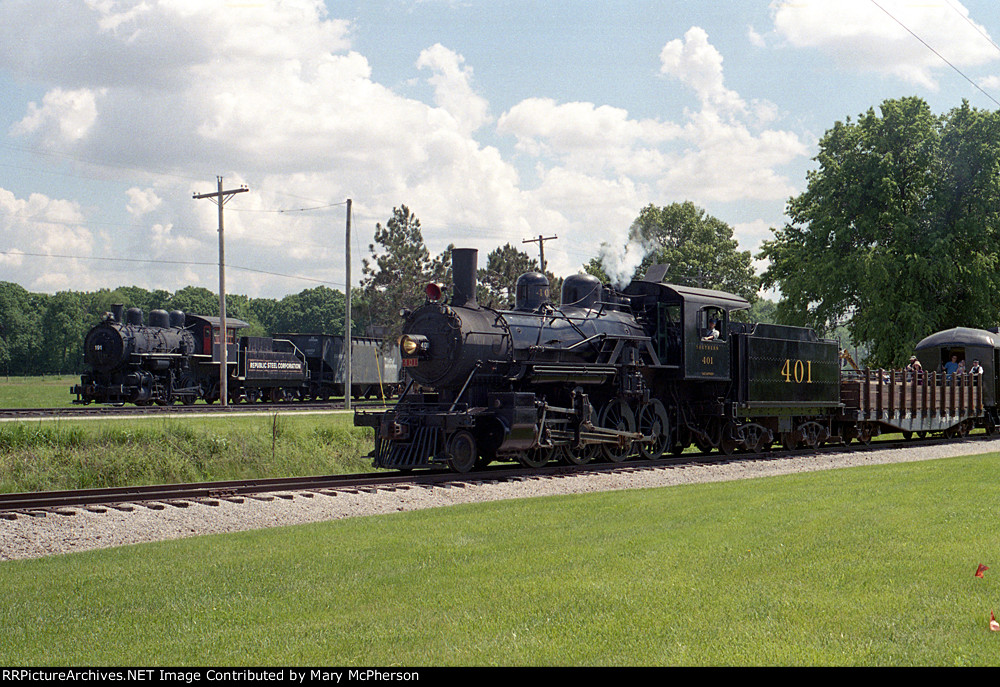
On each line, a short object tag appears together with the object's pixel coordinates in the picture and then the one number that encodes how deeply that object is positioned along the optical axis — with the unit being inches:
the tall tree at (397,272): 2271.2
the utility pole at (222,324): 1471.5
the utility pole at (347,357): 1448.1
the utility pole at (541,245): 1817.5
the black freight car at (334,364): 1847.9
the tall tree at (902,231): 1456.7
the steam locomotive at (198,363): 1460.4
